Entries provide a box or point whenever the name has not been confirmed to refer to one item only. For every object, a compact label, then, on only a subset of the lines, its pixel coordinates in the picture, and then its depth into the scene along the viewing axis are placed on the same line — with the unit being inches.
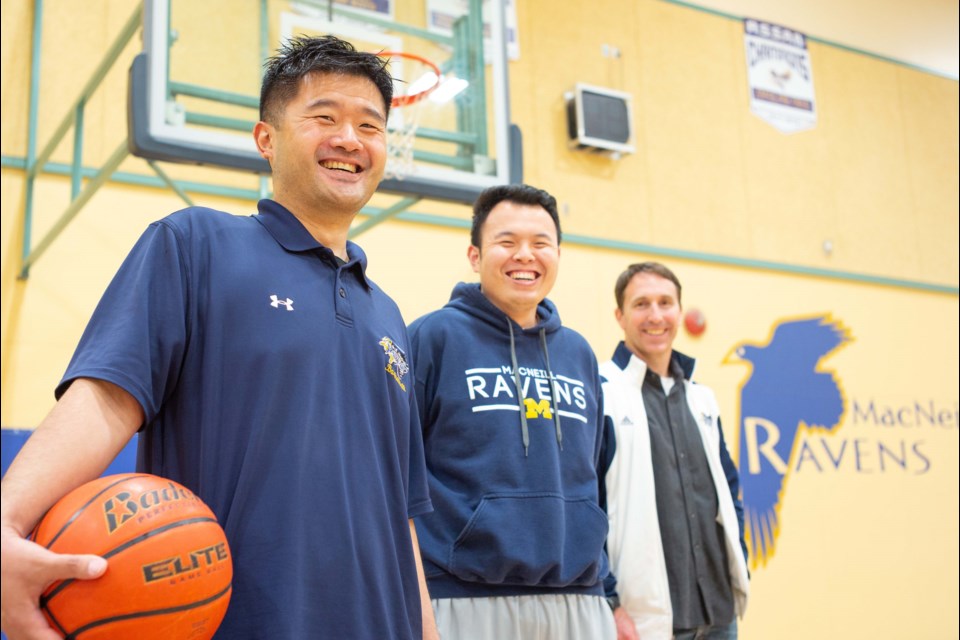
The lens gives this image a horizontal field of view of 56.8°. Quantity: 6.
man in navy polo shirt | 48.1
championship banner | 257.1
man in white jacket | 100.0
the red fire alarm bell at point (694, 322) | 225.3
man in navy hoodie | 79.0
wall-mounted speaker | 221.0
